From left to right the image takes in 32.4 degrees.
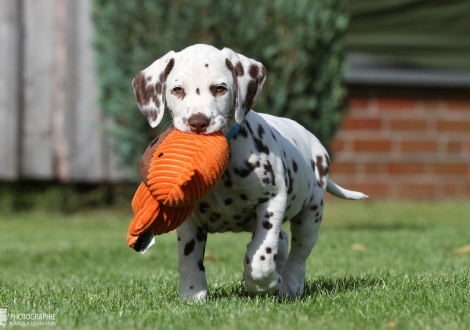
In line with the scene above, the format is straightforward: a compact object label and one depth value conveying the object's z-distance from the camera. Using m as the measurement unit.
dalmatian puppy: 4.52
